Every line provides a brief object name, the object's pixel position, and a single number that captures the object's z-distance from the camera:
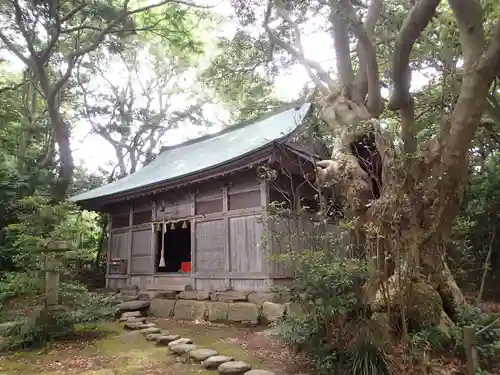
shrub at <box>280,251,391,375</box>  4.34
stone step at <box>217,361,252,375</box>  5.00
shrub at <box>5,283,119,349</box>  6.85
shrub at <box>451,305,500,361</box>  4.80
